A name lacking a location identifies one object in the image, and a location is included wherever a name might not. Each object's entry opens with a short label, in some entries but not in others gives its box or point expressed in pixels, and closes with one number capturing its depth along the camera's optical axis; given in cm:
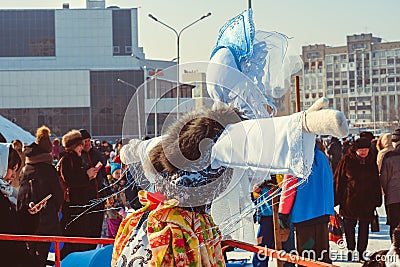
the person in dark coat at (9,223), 474
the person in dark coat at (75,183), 778
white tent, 2588
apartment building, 11182
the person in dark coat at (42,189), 679
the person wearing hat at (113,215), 853
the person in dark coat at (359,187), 793
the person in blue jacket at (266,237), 621
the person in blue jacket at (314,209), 562
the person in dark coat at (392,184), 841
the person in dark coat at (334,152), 1408
